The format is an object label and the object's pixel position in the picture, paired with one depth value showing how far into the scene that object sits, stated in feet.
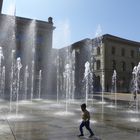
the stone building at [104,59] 131.87
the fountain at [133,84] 49.58
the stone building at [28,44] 108.15
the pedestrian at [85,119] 19.15
